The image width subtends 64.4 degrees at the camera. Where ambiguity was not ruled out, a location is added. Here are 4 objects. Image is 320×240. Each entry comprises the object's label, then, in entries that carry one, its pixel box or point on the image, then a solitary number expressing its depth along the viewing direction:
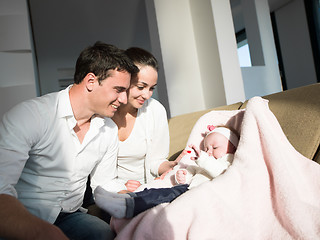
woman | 1.55
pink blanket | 0.87
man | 1.02
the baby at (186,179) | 1.00
